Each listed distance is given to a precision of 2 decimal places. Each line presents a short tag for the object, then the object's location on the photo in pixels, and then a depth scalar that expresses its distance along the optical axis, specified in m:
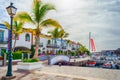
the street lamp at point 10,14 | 5.22
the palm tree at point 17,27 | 17.02
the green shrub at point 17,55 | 13.60
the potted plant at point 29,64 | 6.74
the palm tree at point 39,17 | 7.45
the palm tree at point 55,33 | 26.04
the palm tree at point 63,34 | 27.48
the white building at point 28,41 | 17.51
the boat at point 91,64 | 18.44
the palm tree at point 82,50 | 41.62
